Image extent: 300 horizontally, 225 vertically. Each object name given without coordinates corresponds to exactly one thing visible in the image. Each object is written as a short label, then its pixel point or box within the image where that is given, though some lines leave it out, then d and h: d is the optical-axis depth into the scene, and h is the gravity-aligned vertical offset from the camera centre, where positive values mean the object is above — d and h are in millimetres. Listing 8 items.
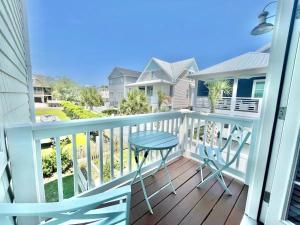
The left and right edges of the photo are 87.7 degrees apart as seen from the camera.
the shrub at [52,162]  3327 -1658
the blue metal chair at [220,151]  2029 -821
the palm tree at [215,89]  7086 +239
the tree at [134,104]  5645 -485
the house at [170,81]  9508 +716
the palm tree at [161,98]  7865 -306
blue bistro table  1723 -587
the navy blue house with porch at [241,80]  6129 +695
